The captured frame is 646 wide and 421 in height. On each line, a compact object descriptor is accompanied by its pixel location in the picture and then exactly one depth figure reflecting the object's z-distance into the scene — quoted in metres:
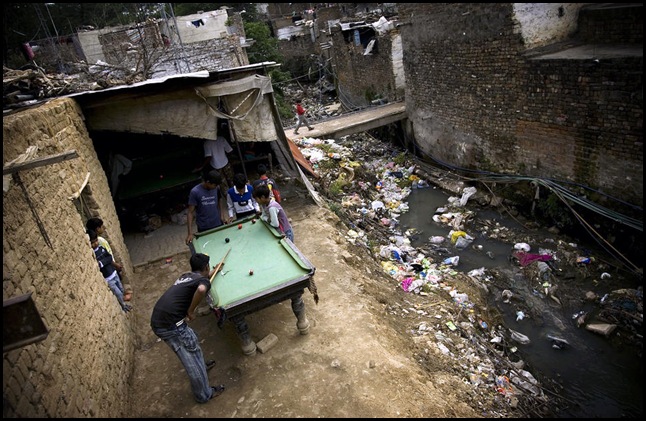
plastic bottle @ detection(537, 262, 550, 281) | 6.63
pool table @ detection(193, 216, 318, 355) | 3.84
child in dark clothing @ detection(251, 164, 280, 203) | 5.56
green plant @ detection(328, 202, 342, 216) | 8.06
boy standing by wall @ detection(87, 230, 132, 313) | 4.73
